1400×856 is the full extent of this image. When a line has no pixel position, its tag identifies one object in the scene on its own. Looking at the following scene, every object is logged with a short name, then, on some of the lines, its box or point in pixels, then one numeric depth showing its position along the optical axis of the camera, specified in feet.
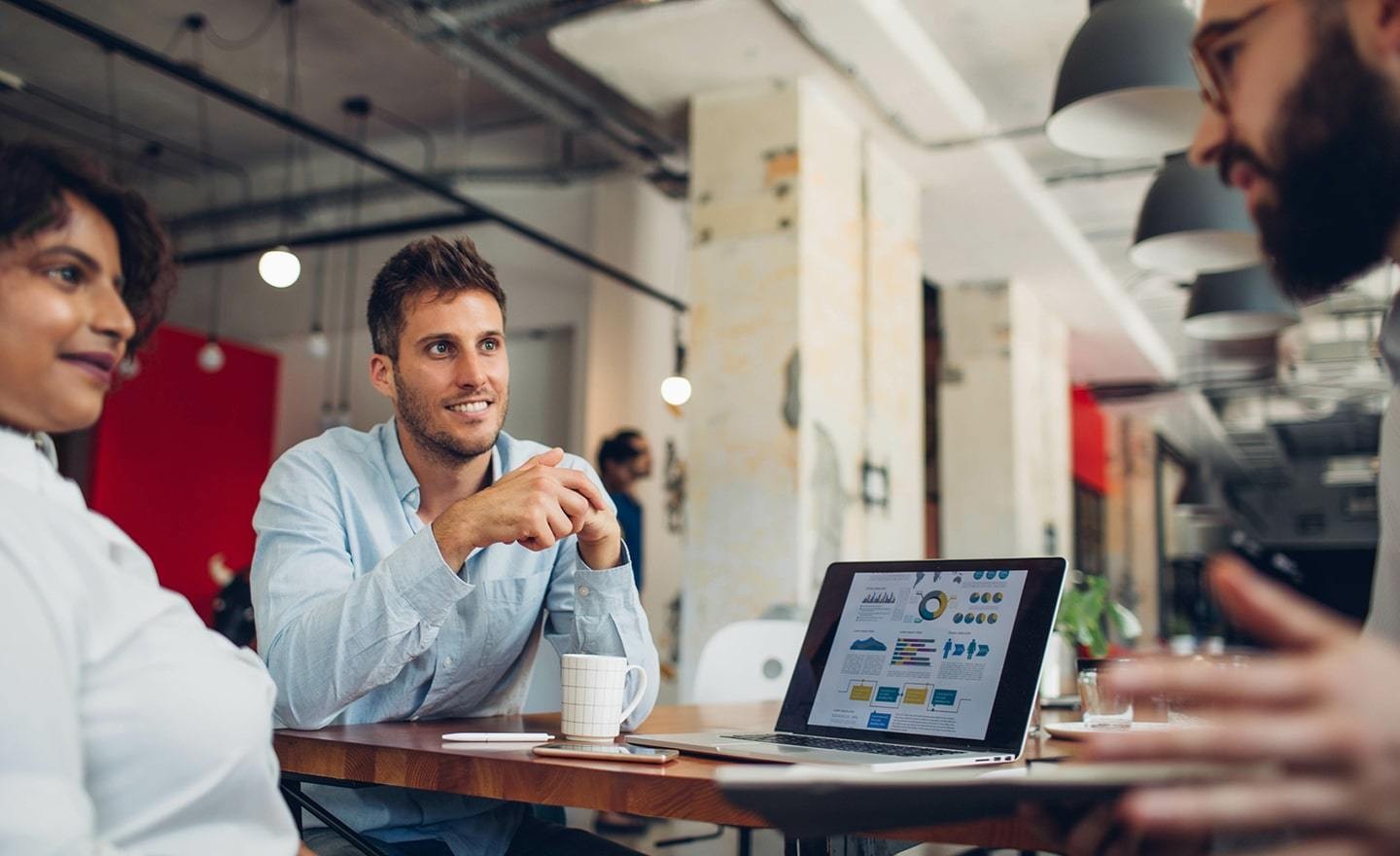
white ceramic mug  4.96
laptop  4.35
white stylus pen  4.76
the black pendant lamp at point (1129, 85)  8.37
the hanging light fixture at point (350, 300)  28.25
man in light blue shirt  4.95
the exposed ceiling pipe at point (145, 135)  24.23
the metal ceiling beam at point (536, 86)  16.12
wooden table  3.70
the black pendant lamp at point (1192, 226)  10.69
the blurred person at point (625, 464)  18.74
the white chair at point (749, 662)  9.05
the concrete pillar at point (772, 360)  15.88
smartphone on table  4.22
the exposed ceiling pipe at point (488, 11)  15.46
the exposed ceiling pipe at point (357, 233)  26.50
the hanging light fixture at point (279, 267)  19.75
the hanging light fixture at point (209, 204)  22.63
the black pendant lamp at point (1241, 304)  13.91
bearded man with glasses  1.93
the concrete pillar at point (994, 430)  25.81
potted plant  7.69
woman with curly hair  2.60
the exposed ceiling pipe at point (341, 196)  25.48
